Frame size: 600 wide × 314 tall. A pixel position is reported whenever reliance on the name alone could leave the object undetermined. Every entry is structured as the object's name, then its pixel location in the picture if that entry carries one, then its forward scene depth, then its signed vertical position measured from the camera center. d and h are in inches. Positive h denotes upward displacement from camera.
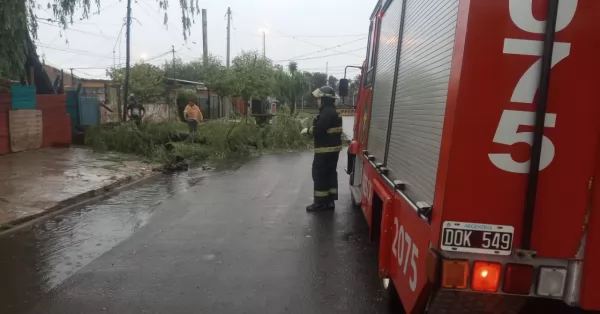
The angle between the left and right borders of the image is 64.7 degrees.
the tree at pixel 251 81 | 792.3 +23.5
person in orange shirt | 607.8 -31.9
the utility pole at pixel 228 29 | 1615.2 +223.2
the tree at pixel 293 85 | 1496.6 +45.8
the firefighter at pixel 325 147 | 270.5 -27.0
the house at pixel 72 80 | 1221.5 +13.2
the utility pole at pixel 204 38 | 1326.3 +151.9
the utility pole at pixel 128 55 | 564.2 +38.4
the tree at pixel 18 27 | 357.7 +43.0
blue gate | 592.1 -32.4
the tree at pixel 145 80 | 1061.8 +20.1
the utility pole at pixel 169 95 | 939.4 -11.5
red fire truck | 78.5 -8.1
